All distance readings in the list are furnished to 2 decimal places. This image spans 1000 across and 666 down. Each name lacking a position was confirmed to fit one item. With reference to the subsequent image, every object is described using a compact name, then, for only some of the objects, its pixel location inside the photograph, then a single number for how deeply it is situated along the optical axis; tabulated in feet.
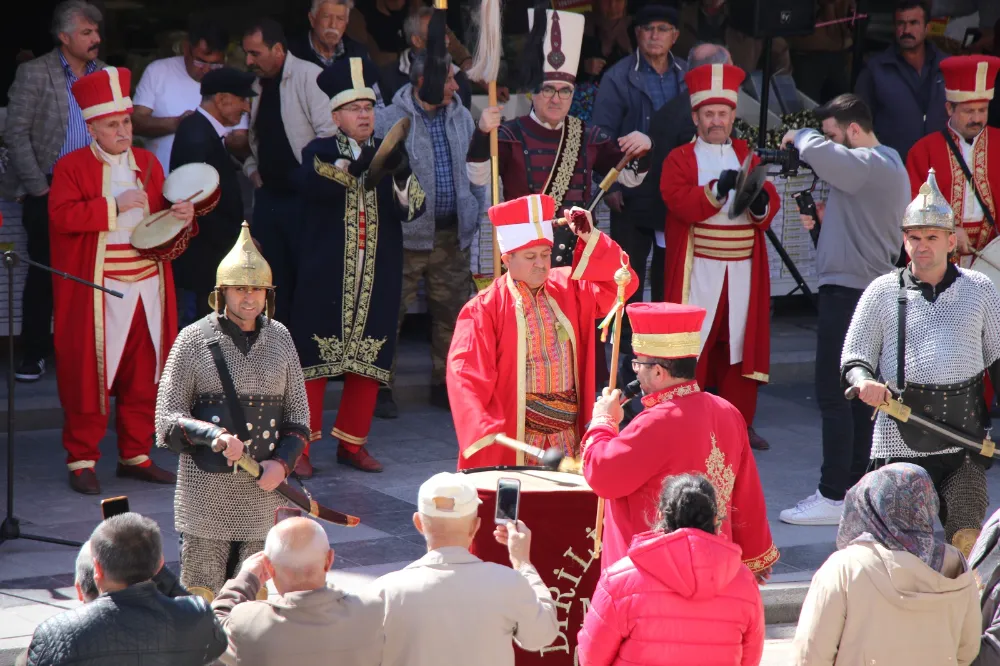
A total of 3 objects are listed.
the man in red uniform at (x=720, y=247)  57.57
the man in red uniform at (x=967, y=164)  59.11
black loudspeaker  67.92
